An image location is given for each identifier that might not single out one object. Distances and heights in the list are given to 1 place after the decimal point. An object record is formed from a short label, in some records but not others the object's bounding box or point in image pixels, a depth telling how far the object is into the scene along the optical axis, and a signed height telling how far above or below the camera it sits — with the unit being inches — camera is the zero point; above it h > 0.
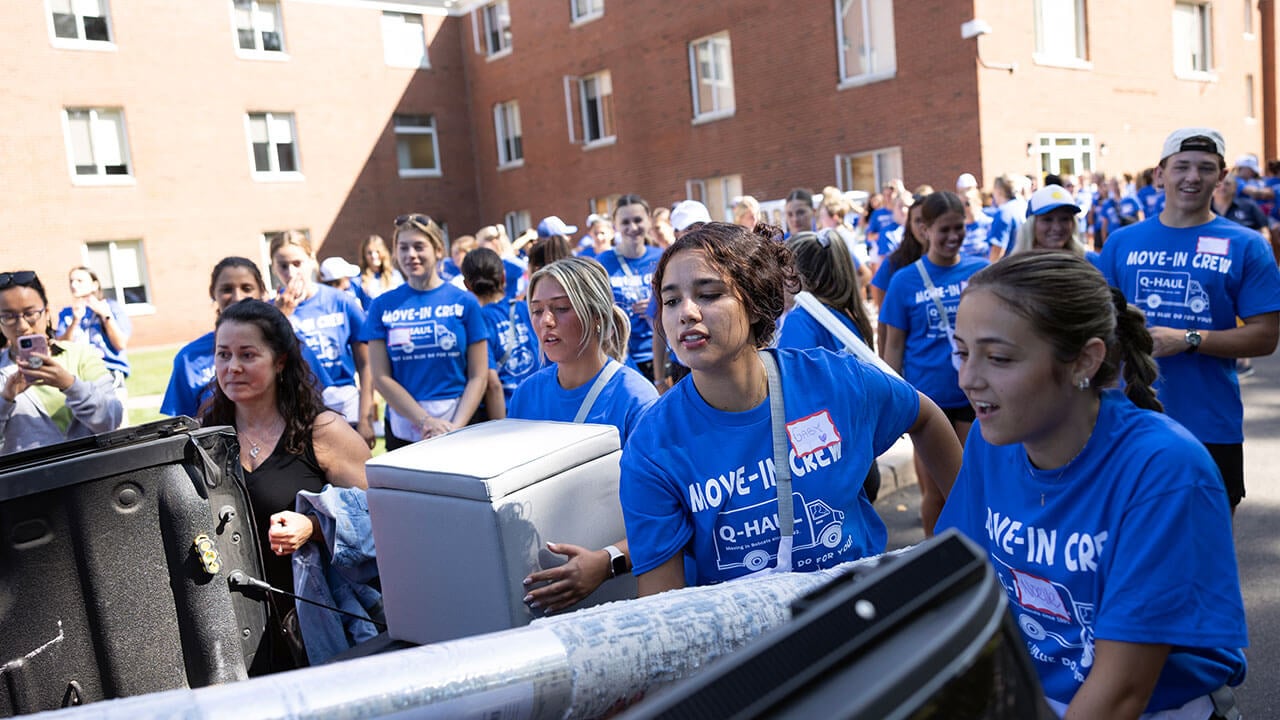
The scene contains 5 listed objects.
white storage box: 81.7 -22.7
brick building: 762.8 +143.6
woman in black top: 128.6 -18.4
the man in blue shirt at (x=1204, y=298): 159.6 -16.6
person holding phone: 159.9 -13.4
